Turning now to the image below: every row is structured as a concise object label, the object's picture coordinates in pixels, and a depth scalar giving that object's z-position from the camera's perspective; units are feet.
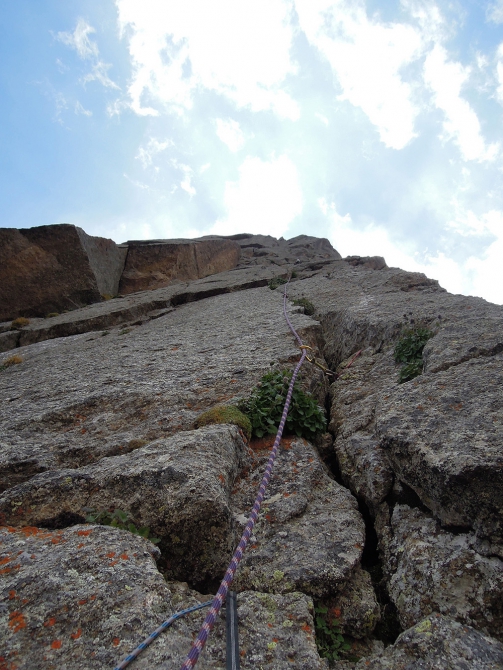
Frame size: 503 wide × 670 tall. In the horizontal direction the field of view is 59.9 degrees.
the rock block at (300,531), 13.42
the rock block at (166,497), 14.64
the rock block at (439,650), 10.04
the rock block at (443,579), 11.24
